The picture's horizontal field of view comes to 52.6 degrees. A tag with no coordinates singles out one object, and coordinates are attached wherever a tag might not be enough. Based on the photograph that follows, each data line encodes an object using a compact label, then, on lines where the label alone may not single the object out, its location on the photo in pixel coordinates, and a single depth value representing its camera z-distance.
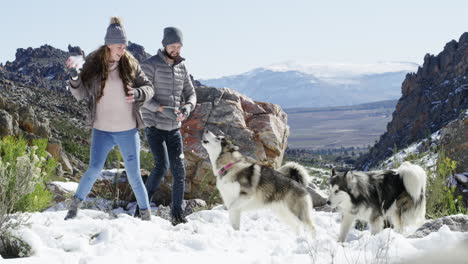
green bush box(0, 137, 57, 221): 4.18
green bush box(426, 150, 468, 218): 7.51
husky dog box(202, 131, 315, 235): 6.53
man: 6.05
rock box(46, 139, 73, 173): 21.51
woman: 5.19
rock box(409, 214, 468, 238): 4.82
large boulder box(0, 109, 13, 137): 19.75
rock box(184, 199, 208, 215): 8.81
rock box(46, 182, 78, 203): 9.71
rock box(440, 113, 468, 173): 9.11
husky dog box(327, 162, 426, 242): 6.71
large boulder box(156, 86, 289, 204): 10.41
